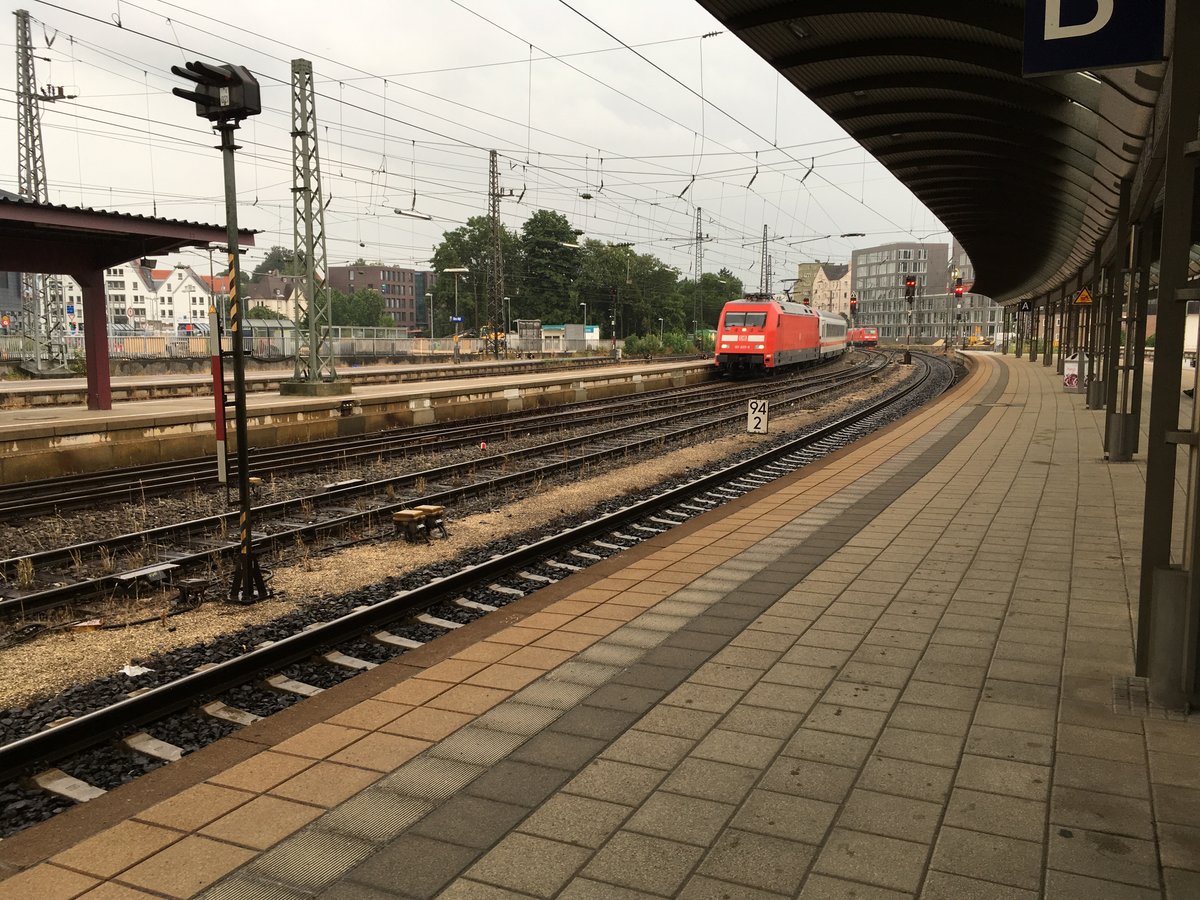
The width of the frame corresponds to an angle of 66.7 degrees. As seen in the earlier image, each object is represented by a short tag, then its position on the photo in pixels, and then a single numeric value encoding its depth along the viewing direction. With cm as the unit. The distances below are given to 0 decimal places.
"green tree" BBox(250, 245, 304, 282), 16408
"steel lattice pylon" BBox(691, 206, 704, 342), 4862
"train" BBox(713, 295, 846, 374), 3312
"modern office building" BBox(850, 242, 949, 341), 13412
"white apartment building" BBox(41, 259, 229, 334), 11512
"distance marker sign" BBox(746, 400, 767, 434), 1725
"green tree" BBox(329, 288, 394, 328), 12025
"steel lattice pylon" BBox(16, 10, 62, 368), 2755
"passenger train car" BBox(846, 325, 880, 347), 8219
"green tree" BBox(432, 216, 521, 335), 9451
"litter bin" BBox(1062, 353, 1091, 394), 2544
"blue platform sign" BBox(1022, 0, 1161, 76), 422
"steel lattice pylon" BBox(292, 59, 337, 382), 2144
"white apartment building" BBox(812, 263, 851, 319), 15350
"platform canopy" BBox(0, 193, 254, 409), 1727
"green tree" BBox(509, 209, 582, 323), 8912
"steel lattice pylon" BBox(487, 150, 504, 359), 4403
